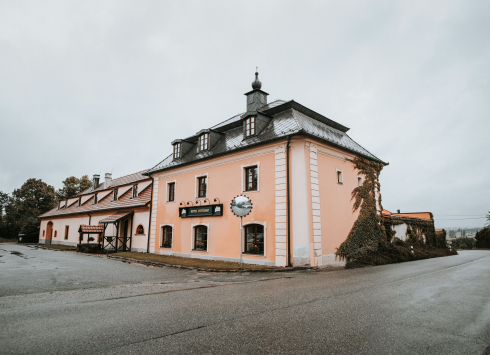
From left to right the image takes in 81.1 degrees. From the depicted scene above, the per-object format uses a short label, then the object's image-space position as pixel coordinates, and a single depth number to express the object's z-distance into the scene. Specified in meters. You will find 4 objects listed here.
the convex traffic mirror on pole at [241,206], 13.43
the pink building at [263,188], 12.91
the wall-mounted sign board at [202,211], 15.93
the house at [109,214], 22.38
